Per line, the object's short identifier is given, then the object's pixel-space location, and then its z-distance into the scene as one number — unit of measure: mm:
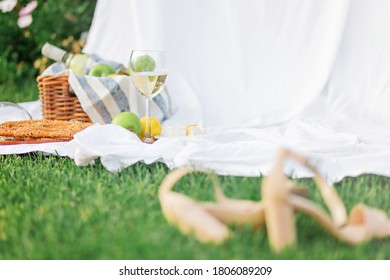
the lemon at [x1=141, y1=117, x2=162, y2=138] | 2605
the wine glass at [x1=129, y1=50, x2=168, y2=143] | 2359
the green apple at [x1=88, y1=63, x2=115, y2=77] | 3044
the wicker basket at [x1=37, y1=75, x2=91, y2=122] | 2893
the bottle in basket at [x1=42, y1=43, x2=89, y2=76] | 3203
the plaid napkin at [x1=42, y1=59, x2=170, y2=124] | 2832
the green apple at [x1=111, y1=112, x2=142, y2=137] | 2510
